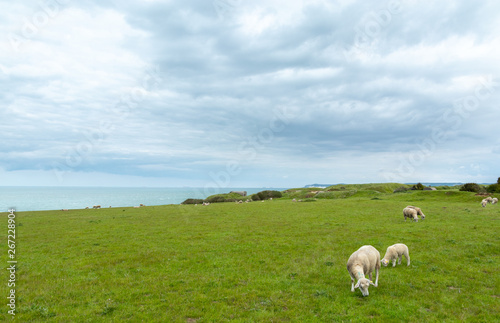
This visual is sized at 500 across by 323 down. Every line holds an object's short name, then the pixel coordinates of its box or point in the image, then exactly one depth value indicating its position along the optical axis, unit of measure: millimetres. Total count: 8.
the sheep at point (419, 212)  32825
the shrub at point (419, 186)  85394
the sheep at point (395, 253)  16031
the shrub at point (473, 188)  66175
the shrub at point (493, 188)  60250
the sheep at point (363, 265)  11680
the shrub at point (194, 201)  90250
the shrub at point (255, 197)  95175
